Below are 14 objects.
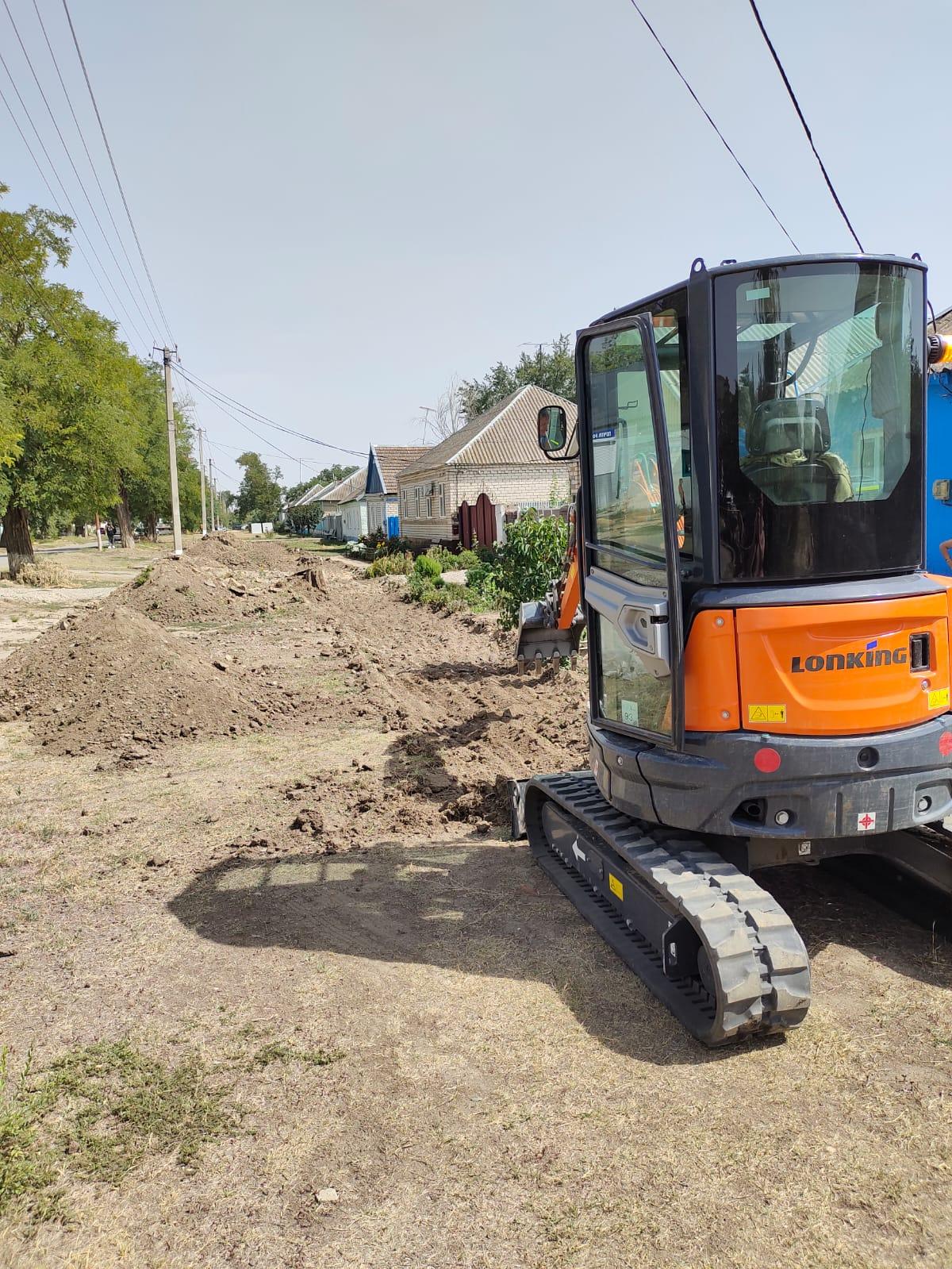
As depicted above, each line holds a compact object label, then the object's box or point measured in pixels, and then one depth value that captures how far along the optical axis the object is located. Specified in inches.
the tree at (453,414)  3193.9
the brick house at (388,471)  2231.8
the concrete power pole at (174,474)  1248.2
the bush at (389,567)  1249.4
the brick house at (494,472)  1465.3
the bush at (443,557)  1150.8
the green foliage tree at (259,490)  5797.2
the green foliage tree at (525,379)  2886.3
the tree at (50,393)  1140.5
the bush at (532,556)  542.0
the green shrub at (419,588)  902.4
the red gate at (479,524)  1235.9
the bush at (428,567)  964.0
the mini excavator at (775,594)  156.6
